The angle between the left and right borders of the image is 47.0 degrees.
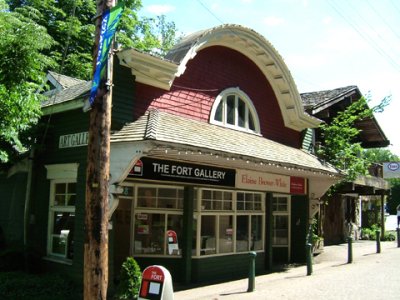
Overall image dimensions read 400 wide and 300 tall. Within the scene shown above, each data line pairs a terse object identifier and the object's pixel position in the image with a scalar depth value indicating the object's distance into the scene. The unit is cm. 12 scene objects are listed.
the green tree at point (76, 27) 2103
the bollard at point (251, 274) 1041
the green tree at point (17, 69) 896
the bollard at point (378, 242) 1808
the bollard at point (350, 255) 1548
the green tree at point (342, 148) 1775
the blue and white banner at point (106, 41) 611
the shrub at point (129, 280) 844
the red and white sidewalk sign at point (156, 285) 608
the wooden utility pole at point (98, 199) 573
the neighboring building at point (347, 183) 1992
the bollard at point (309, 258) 1271
